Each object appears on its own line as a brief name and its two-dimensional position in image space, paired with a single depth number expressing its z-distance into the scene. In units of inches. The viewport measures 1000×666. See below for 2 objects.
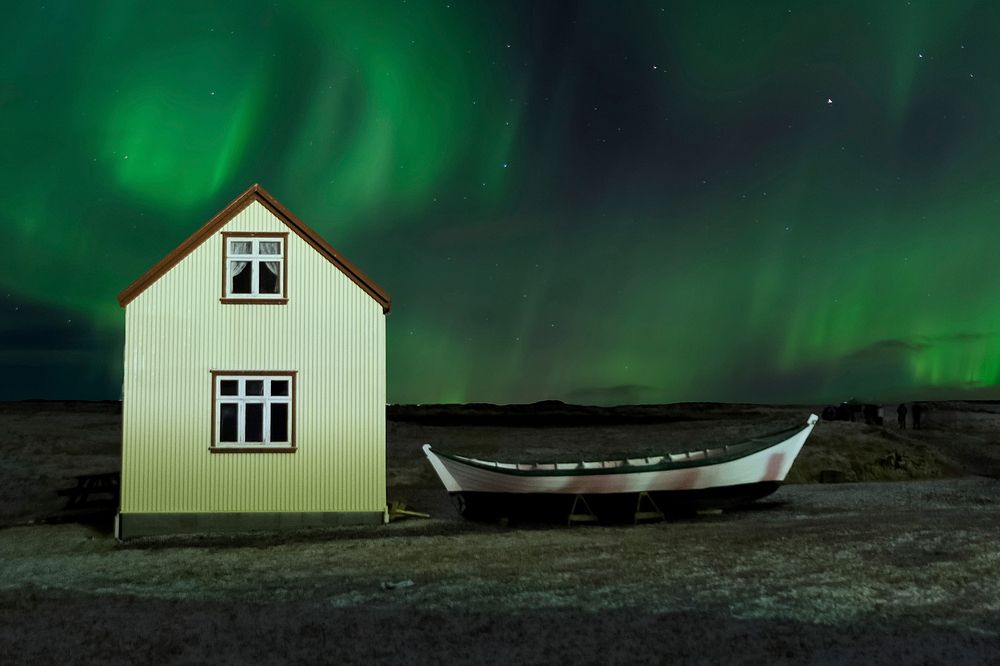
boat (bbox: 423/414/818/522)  741.9
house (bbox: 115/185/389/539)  695.1
